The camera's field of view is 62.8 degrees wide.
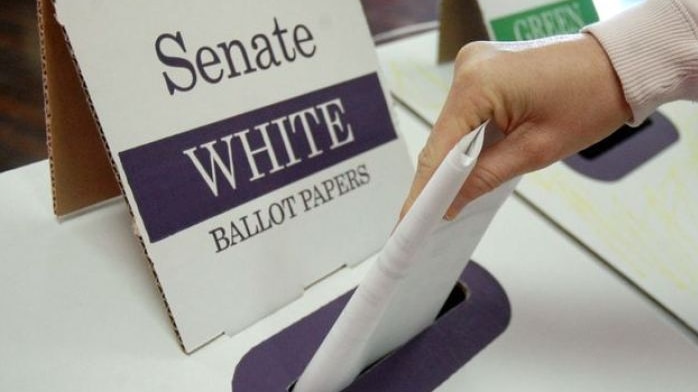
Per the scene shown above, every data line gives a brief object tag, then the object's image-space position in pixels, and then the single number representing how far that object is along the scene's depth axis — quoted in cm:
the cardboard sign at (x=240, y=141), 56
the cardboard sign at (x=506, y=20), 102
